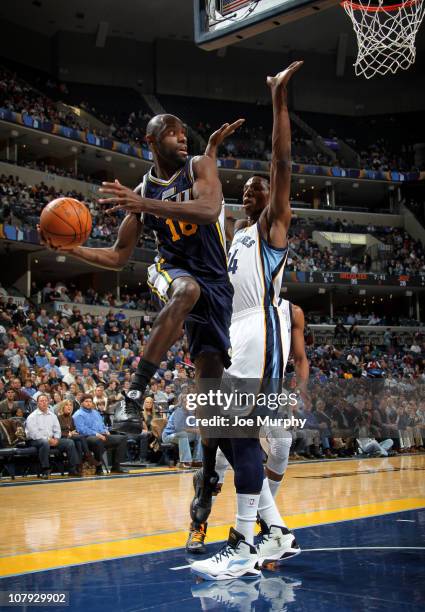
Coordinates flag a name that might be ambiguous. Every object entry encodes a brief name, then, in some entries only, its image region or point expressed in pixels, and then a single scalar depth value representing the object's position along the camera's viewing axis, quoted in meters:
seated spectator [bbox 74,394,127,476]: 10.80
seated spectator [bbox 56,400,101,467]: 10.79
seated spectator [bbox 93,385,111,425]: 11.70
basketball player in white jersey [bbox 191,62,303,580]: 3.66
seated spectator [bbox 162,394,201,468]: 11.71
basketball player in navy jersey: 3.44
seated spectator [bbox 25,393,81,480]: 10.20
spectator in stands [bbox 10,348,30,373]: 14.24
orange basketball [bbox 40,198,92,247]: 3.67
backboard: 5.73
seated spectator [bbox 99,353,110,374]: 15.76
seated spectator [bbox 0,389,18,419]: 10.85
